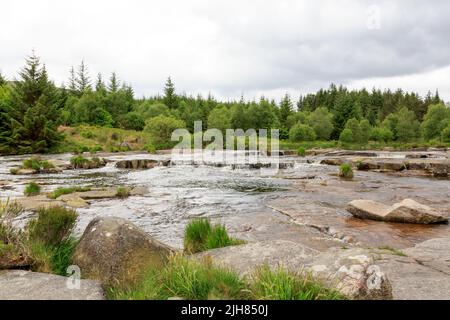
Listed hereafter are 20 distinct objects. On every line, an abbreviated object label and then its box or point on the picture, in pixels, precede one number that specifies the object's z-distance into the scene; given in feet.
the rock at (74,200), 44.59
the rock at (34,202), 41.35
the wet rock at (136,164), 102.39
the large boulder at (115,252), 18.01
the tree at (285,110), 331.04
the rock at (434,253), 21.42
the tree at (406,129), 281.33
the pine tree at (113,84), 359.25
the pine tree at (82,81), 376.89
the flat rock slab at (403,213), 35.99
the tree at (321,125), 265.44
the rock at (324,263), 14.08
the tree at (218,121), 271.49
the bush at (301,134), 242.76
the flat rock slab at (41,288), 14.85
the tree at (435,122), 261.65
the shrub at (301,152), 150.51
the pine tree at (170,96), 352.08
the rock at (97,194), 50.44
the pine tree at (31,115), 145.38
